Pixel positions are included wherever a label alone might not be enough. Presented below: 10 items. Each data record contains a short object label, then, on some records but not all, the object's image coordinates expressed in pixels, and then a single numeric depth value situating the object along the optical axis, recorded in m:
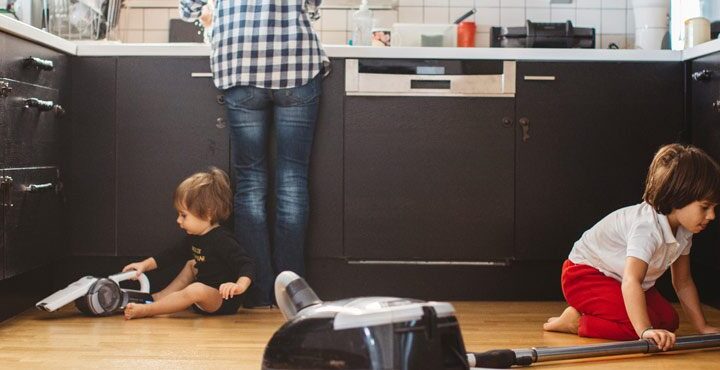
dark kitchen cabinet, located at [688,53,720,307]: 2.97
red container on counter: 3.81
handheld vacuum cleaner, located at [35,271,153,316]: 2.78
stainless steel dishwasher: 3.21
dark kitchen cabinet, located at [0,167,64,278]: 2.64
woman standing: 2.99
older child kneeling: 2.39
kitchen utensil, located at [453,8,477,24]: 3.60
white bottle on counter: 3.74
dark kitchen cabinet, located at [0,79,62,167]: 2.60
